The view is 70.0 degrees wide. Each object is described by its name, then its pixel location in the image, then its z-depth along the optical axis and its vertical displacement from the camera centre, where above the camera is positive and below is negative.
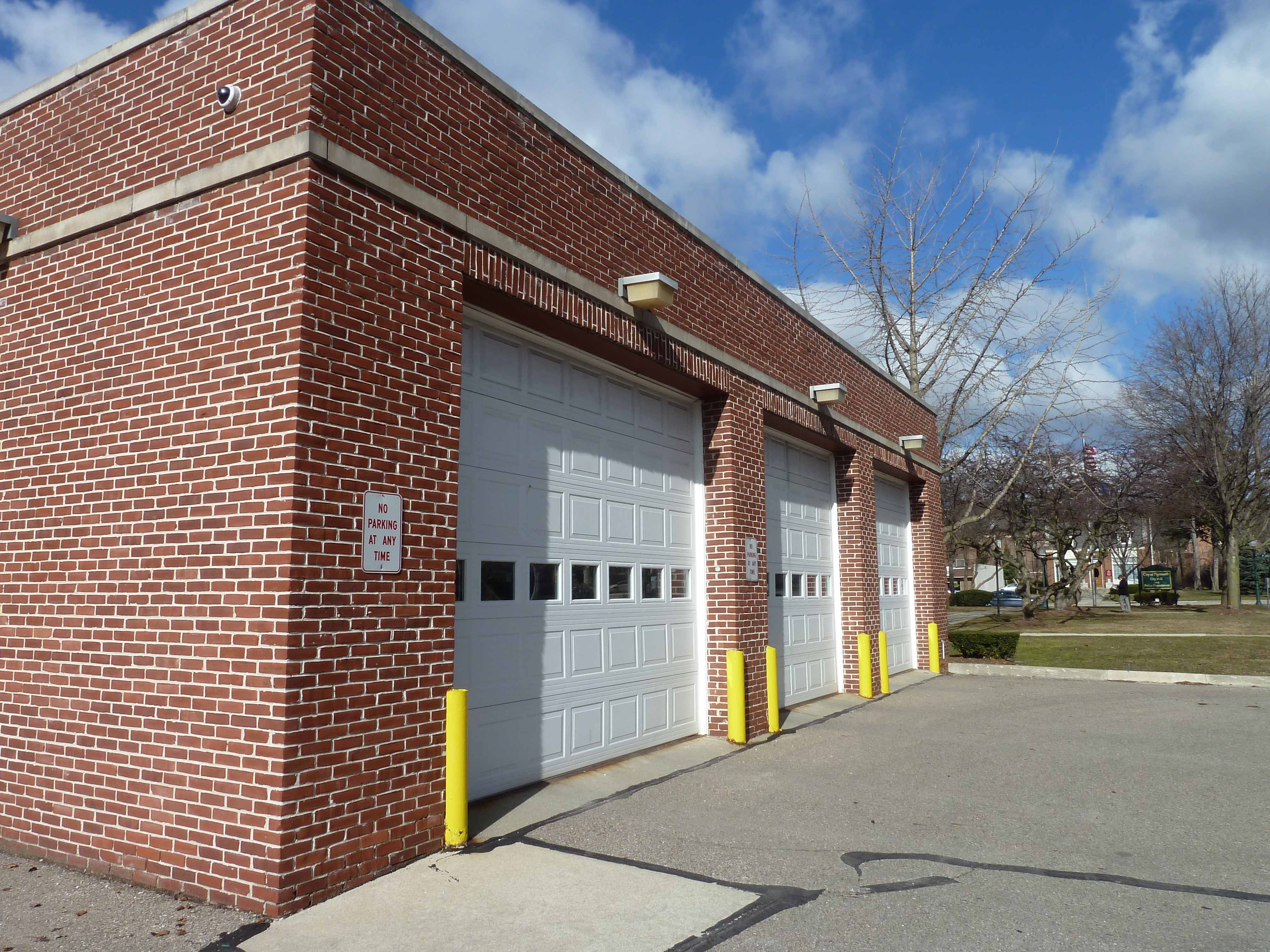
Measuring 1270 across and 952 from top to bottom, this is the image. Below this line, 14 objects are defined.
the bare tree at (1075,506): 31.70 +2.50
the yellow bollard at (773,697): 10.14 -1.33
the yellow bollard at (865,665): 13.39 -1.29
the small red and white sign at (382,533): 5.39 +0.30
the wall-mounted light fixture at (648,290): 8.29 +2.65
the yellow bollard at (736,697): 9.51 -1.24
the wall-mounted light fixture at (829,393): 12.65 +2.56
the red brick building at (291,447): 5.07 +0.90
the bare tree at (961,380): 21.83 +5.15
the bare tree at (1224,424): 31.03 +5.23
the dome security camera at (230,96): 5.67 +3.04
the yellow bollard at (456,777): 5.73 -1.23
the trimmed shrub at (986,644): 19.12 -1.46
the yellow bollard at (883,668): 13.98 -1.40
